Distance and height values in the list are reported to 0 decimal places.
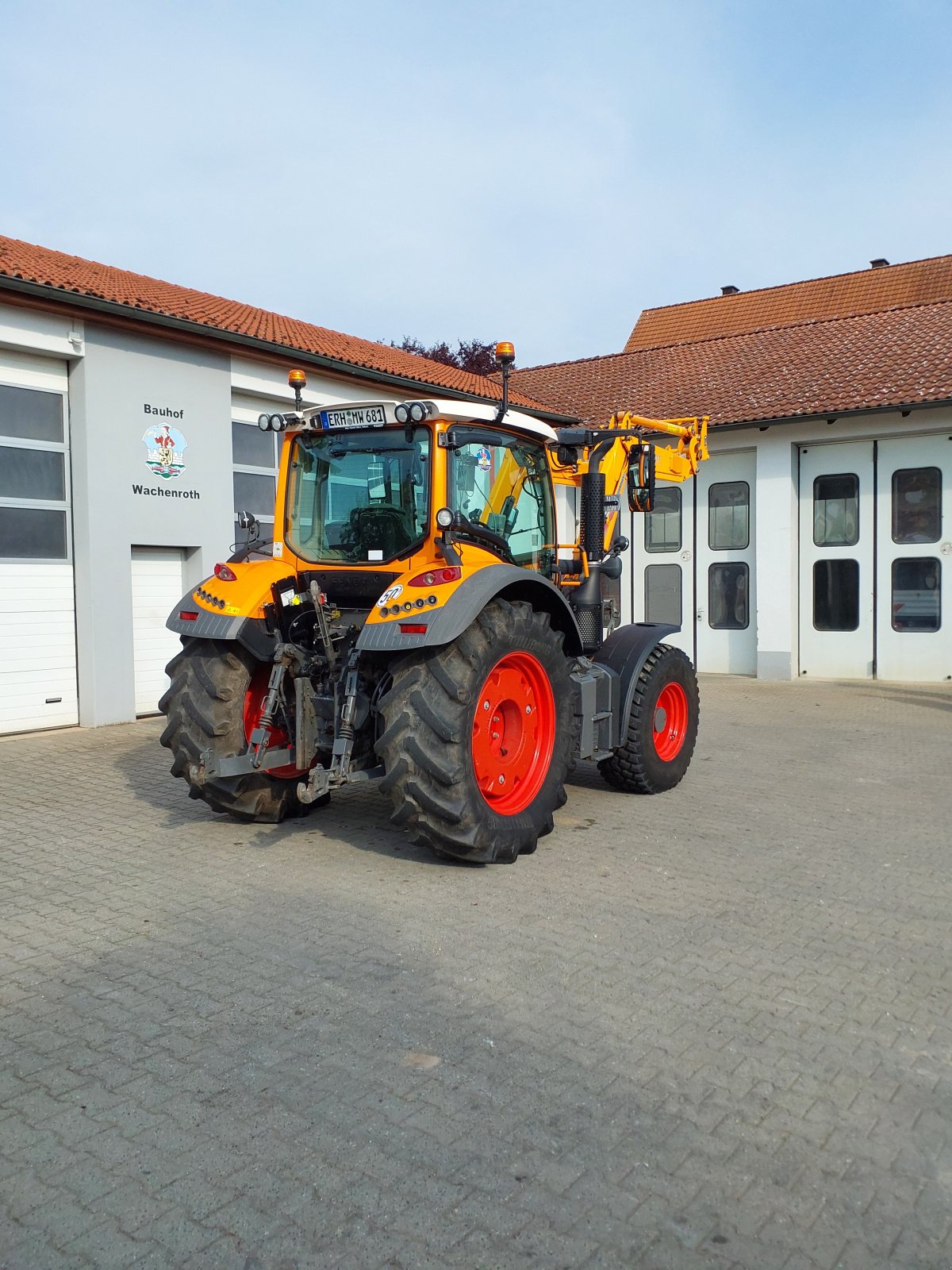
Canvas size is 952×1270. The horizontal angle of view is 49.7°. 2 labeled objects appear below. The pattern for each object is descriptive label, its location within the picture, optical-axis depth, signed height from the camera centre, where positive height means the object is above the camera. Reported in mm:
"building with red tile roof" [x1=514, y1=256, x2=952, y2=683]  15156 +1377
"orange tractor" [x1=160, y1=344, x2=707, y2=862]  5199 -206
